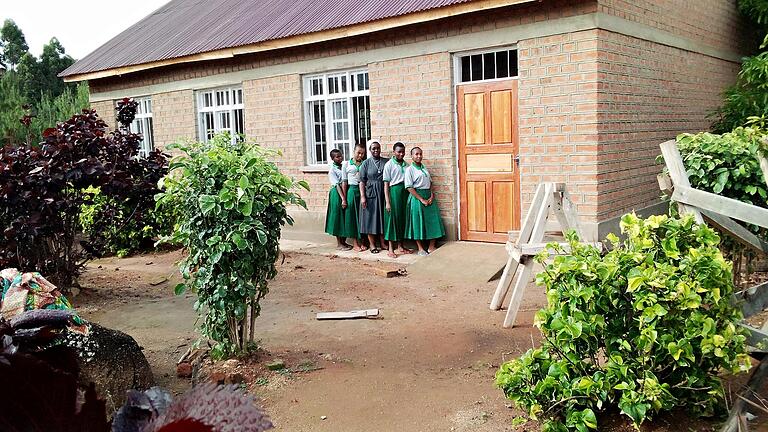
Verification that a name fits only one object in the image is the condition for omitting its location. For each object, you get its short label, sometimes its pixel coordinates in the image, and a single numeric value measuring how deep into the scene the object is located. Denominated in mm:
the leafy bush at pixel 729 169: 5266
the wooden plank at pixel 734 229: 4145
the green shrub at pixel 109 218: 8375
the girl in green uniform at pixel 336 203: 11047
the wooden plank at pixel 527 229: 6484
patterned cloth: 4117
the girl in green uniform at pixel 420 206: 9945
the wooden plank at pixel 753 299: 4102
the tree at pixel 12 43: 32500
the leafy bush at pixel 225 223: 5023
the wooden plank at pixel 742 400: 3623
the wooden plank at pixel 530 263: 6367
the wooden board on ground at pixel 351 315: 7027
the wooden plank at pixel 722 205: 3914
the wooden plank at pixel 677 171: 4148
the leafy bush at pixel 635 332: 3547
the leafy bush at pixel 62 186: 7453
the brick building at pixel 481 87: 8781
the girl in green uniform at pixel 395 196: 10211
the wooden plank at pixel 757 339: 3877
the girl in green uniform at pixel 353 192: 10773
